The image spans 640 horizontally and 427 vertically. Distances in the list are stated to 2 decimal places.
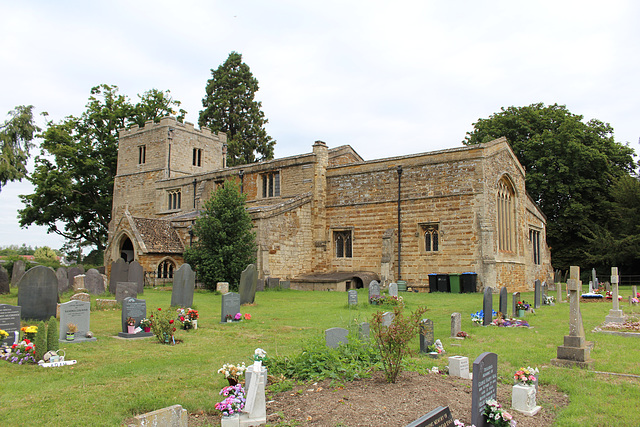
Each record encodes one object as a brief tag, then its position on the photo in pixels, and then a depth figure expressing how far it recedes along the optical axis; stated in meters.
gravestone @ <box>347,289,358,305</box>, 16.03
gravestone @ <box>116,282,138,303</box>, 15.71
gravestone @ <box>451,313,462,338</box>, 10.59
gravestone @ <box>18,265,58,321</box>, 11.66
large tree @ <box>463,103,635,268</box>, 33.97
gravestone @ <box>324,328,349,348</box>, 8.07
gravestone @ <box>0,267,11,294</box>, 19.21
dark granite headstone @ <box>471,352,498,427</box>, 5.12
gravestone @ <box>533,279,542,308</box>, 16.97
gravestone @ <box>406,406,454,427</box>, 4.07
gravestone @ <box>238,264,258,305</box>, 16.84
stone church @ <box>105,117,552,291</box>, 23.52
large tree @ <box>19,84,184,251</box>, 39.53
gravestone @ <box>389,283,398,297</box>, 17.97
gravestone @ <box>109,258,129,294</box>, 20.74
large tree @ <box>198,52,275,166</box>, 48.25
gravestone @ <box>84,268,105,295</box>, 20.39
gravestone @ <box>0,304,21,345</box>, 9.10
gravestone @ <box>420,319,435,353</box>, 8.84
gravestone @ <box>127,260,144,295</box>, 20.31
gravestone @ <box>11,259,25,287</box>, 24.08
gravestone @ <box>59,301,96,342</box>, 10.09
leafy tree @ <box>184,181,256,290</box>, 23.11
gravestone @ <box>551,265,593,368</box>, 8.10
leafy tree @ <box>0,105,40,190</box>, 31.36
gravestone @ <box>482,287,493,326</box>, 12.44
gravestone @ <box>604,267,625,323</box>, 12.93
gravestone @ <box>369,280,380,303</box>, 17.17
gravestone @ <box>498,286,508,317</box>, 13.64
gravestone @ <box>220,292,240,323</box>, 13.17
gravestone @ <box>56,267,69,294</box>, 20.67
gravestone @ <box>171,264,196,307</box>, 15.19
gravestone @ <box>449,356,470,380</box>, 7.16
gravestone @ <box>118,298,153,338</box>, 10.97
